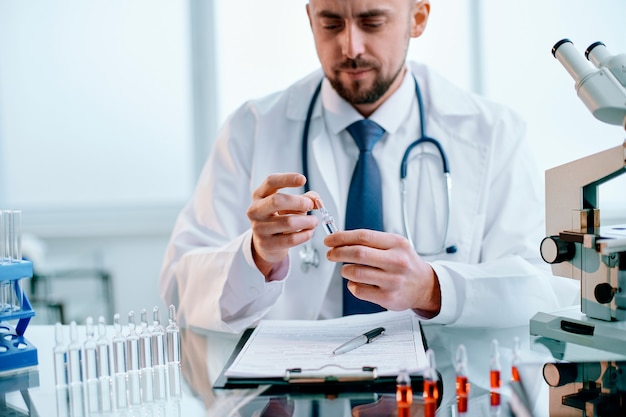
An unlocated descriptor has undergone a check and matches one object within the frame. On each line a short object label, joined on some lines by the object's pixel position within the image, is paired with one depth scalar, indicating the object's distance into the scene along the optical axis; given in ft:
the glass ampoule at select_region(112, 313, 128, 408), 3.69
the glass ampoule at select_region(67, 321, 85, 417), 3.56
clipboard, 3.45
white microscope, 3.79
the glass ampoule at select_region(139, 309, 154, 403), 3.77
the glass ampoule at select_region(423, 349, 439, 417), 3.11
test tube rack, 4.10
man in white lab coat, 5.05
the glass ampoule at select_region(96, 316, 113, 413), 3.62
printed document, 3.65
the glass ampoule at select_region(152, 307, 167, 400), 3.85
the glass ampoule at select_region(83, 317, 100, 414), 3.59
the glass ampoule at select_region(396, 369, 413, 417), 3.10
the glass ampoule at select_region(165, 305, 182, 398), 3.90
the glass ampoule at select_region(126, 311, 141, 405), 3.74
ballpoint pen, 3.96
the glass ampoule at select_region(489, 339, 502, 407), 3.39
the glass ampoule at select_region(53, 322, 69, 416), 3.54
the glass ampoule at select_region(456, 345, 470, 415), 3.29
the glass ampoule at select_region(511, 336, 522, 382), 3.51
